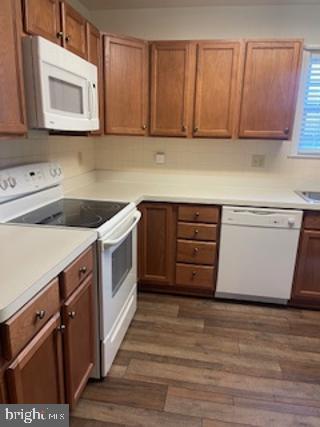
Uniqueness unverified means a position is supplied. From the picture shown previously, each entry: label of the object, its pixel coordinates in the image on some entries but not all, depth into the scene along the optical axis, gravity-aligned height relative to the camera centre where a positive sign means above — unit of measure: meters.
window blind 2.70 +0.24
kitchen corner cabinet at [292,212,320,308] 2.40 -0.96
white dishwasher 2.43 -0.88
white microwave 1.51 +0.24
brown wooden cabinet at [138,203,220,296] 2.55 -0.90
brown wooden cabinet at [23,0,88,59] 1.52 +0.57
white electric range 1.69 -0.48
